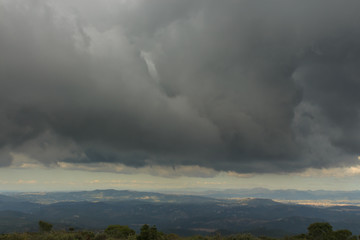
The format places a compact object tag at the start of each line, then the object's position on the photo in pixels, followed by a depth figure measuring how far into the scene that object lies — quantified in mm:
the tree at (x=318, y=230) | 122531
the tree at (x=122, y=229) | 115525
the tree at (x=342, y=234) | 110825
